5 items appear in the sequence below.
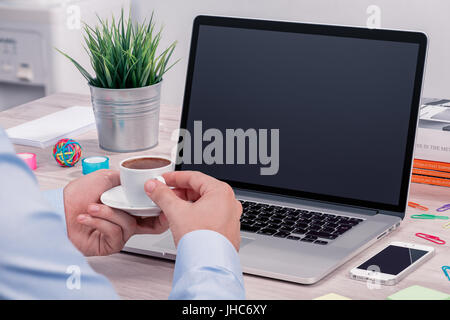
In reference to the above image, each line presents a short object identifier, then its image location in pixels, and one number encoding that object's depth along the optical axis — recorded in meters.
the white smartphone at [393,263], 1.54
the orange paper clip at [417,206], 1.75
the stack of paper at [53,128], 2.03
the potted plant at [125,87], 1.94
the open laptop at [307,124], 1.65
